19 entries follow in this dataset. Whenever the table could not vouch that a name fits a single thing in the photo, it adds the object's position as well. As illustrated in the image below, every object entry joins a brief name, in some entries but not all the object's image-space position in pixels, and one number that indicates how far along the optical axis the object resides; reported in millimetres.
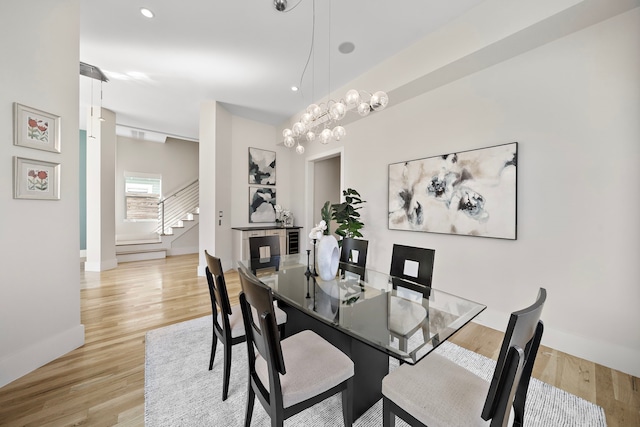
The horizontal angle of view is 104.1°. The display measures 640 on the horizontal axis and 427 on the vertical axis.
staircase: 6055
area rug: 1486
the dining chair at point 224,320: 1634
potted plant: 3715
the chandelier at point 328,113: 2145
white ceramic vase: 1996
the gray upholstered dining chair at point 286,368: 1086
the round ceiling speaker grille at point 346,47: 2939
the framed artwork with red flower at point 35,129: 1884
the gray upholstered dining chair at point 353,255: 2548
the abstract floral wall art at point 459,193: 2537
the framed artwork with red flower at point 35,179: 1894
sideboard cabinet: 4820
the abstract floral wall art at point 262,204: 5398
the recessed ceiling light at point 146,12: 2441
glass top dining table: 1155
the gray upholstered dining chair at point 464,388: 817
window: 6785
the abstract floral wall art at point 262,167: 5363
